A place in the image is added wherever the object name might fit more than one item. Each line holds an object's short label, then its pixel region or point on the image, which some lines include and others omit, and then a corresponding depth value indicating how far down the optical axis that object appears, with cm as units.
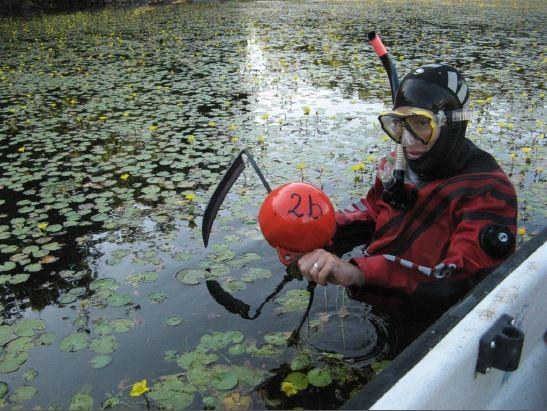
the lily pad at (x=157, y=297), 301
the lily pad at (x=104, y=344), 259
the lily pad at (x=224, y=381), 232
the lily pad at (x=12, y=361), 246
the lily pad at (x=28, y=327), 273
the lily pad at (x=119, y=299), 297
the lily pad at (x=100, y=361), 250
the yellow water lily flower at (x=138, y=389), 198
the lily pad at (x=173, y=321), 282
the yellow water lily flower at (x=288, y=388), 224
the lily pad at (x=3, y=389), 231
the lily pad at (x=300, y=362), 246
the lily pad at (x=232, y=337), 264
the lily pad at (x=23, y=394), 229
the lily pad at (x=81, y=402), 224
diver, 200
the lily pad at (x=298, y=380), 233
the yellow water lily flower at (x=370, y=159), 489
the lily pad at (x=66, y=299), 301
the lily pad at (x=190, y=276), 321
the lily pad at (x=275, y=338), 265
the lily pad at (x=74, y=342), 261
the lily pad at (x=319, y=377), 233
